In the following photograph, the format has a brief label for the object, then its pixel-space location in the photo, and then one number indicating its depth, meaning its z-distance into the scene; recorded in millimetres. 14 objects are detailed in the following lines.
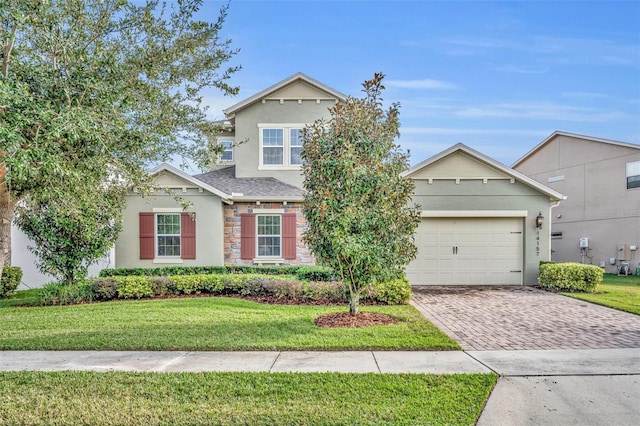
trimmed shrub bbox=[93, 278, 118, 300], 10883
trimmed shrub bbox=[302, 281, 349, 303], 10250
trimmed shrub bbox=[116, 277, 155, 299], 10977
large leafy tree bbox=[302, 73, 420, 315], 7145
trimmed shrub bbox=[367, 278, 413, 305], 9820
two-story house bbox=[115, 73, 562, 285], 13312
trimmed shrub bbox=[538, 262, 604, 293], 11805
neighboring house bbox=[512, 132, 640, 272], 16656
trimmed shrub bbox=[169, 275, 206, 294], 11273
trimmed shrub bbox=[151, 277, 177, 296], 11188
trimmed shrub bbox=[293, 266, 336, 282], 11698
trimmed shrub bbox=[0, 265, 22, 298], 12055
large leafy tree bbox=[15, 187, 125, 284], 10391
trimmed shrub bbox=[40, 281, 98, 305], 10477
